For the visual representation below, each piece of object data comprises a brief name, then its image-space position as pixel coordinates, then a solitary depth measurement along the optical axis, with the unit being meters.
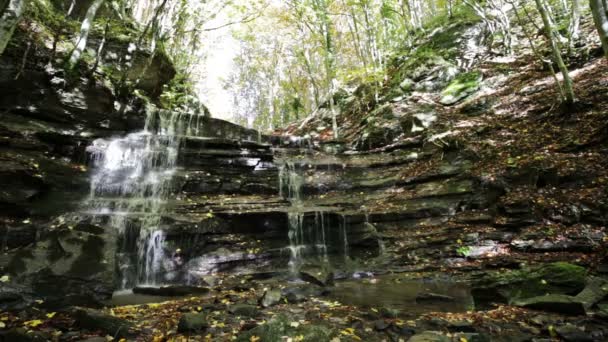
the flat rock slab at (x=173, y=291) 7.17
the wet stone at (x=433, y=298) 6.22
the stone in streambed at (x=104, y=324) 4.38
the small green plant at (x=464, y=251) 8.60
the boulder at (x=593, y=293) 4.72
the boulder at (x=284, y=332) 4.38
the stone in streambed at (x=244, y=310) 5.53
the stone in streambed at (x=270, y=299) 6.12
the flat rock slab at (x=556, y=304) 4.59
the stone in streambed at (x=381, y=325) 4.76
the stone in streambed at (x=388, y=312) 5.30
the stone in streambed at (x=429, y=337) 4.03
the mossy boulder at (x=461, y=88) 16.31
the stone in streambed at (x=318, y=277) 7.85
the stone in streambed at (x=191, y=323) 4.62
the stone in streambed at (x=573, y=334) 3.90
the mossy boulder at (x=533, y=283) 5.37
